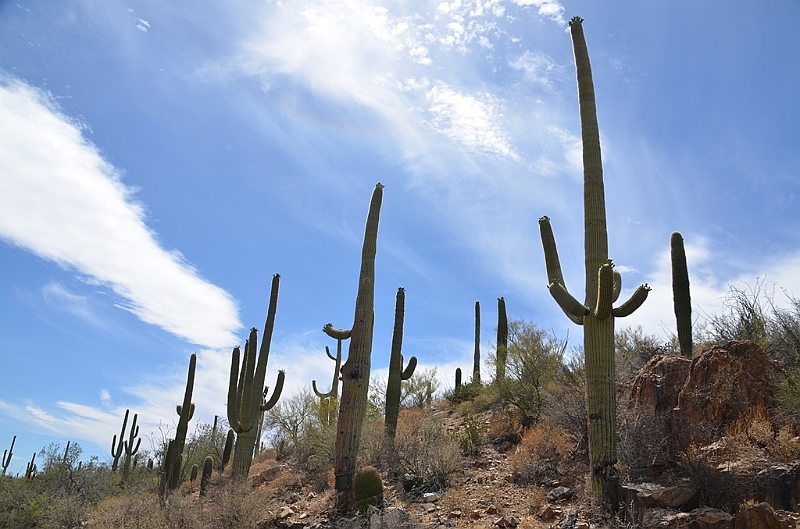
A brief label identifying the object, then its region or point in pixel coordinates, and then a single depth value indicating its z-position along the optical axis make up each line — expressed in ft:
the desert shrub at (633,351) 42.83
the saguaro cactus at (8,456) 139.29
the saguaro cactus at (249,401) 49.11
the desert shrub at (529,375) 48.06
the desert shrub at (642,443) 27.35
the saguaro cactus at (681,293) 40.65
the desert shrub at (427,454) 37.19
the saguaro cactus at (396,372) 49.06
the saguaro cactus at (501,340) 57.09
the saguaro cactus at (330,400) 69.10
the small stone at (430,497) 33.37
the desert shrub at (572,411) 35.36
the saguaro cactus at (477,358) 77.97
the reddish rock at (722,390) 28.07
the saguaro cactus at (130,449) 92.93
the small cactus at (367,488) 32.58
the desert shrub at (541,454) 33.30
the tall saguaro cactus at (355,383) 35.76
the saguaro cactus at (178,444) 68.33
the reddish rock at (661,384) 30.45
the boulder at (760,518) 20.38
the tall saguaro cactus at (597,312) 25.53
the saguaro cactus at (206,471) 60.06
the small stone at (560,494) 28.84
